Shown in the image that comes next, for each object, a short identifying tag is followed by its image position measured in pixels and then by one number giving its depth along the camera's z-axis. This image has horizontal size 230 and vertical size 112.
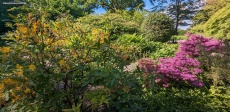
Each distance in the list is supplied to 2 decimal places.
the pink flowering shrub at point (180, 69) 2.54
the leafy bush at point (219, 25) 4.44
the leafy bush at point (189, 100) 2.05
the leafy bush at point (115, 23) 6.86
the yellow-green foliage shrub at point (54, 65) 1.22
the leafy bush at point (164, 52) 4.49
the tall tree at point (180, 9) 12.18
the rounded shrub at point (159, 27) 6.05
